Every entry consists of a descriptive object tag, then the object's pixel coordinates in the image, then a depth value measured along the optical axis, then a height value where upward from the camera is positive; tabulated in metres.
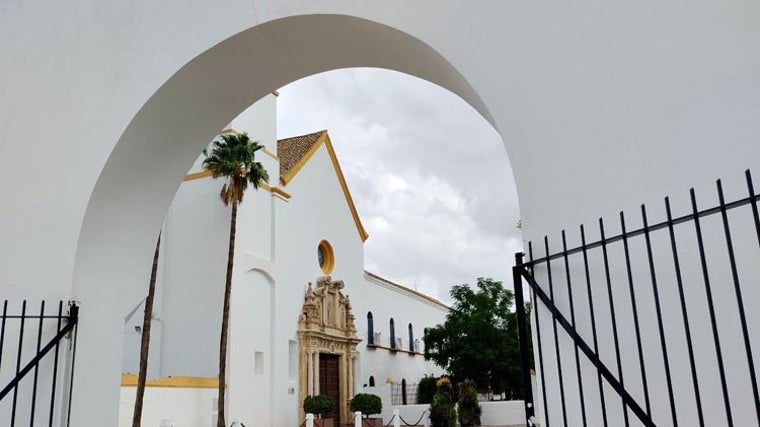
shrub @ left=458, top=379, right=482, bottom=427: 23.69 -0.67
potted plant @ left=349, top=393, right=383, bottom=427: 24.33 -0.39
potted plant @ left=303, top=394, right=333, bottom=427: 22.56 -0.33
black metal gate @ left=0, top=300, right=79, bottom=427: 4.49 +0.30
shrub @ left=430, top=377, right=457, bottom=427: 23.22 -0.70
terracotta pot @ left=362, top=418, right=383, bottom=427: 23.20 -0.96
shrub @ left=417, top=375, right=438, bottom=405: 31.71 +0.07
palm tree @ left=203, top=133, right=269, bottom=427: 20.05 +6.90
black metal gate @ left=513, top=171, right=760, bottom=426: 2.79 +0.27
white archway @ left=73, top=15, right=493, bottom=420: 4.42 +1.99
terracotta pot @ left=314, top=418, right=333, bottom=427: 21.88 -0.86
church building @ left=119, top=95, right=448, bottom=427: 20.78 +3.37
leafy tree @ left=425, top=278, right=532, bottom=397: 26.38 +1.98
